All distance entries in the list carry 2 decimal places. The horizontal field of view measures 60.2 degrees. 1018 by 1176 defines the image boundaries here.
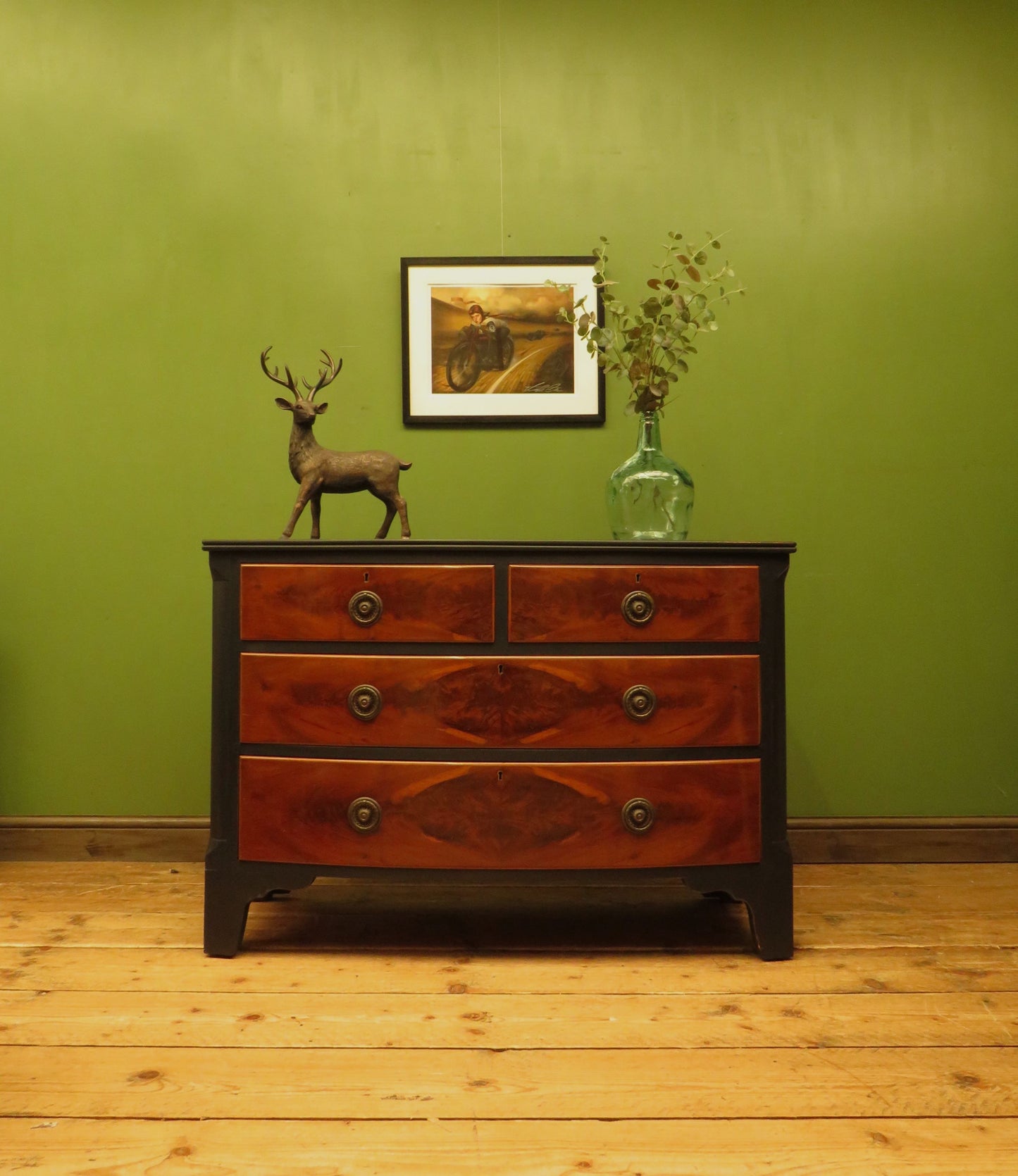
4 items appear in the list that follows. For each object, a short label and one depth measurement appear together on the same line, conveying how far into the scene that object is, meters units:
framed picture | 2.50
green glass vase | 2.00
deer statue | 2.02
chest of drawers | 1.81
